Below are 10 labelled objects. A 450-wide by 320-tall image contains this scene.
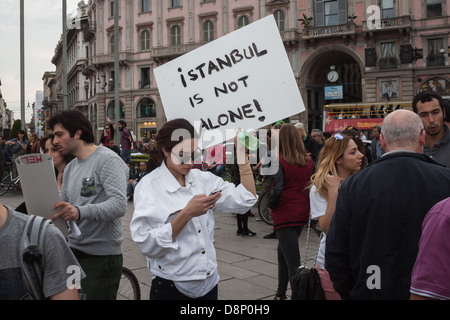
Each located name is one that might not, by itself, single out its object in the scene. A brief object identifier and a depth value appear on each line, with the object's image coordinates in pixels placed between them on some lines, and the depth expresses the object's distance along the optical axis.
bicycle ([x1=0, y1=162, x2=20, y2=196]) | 12.61
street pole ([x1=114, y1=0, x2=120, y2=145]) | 15.38
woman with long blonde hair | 2.78
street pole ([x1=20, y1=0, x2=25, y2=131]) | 16.84
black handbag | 2.34
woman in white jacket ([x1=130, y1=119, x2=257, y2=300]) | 2.03
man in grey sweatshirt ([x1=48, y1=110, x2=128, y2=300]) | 2.53
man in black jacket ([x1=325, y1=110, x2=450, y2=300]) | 1.90
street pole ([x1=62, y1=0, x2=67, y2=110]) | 14.96
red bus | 18.64
